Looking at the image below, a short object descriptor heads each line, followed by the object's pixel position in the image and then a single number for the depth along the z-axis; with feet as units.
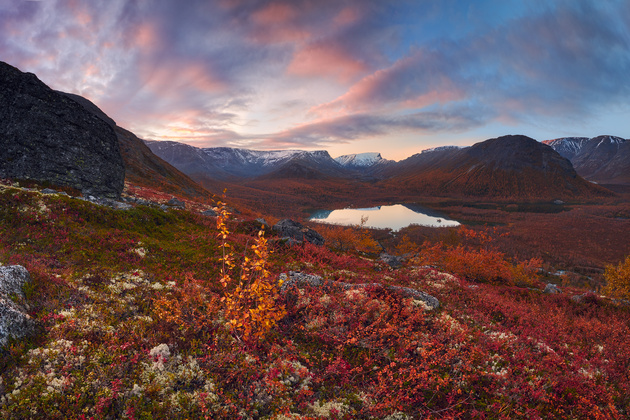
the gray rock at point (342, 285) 38.63
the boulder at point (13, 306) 19.47
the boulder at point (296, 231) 83.78
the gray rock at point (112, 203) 61.99
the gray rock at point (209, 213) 107.67
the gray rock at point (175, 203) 110.16
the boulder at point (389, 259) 94.24
